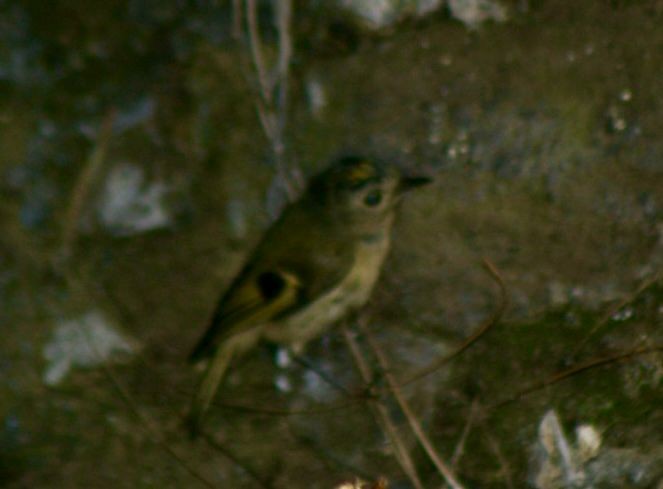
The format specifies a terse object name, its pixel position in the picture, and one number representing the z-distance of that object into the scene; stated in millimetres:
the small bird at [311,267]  5684
